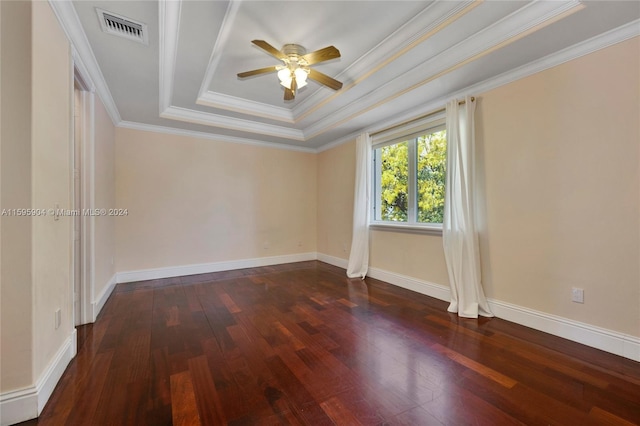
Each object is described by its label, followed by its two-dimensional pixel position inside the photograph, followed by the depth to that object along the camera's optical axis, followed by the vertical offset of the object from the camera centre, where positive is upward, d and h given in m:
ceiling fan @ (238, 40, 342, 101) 2.33 +1.41
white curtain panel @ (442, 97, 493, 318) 2.85 -0.07
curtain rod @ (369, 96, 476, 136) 3.03 +1.31
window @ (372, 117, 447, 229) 3.50 +0.57
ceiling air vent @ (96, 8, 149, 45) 2.01 +1.54
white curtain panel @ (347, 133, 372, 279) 4.36 +0.05
